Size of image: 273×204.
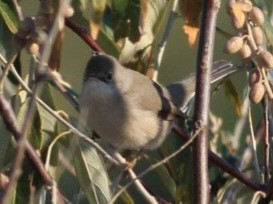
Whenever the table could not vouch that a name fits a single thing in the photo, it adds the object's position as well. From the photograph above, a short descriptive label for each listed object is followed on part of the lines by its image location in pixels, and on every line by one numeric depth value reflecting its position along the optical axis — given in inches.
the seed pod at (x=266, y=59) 197.3
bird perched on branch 309.0
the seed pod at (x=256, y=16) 200.8
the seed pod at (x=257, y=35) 200.4
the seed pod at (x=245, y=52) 196.1
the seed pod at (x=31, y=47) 178.4
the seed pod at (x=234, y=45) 194.4
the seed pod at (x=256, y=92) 196.7
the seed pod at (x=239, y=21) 194.9
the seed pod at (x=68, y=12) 192.4
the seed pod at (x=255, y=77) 199.0
